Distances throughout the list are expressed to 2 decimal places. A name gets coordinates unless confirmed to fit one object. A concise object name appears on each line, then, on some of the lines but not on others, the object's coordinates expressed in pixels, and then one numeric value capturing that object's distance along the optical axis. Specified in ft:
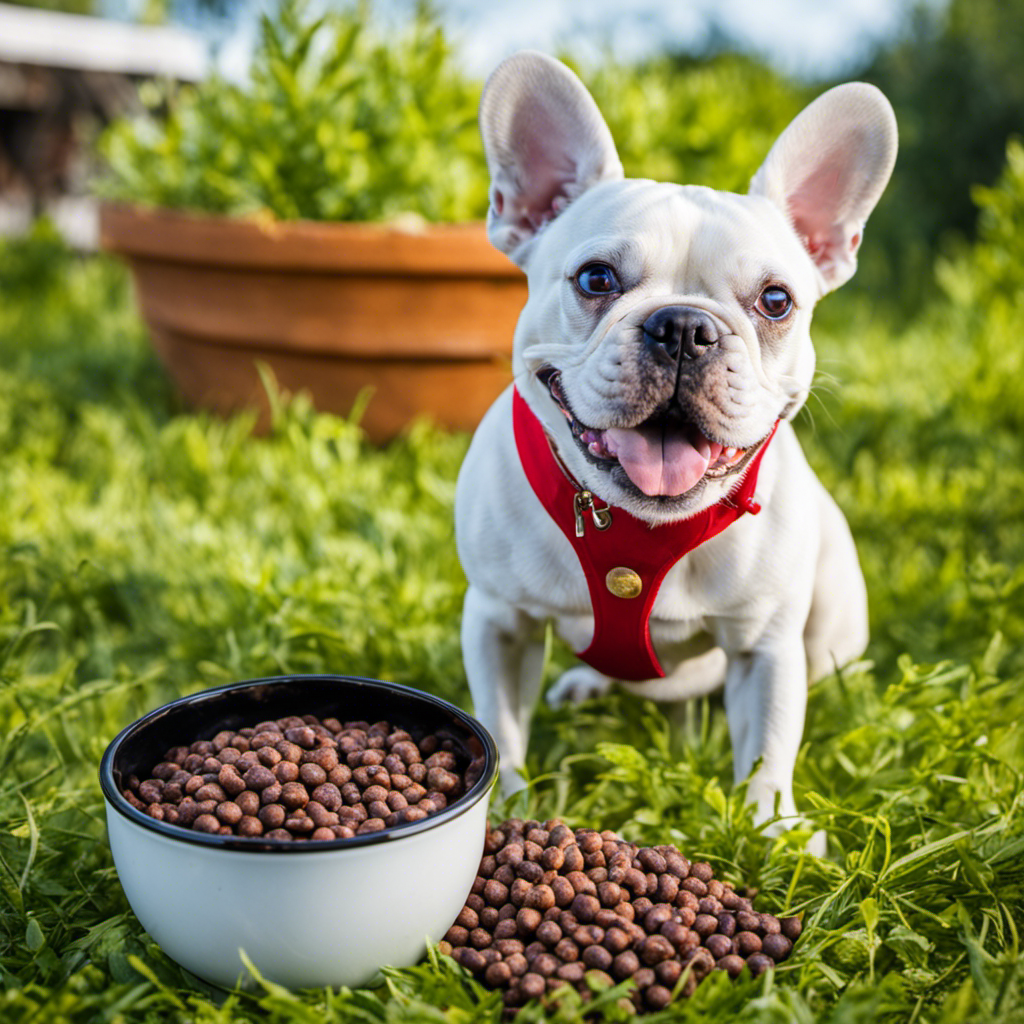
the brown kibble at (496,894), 2.61
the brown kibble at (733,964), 2.50
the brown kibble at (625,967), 2.46
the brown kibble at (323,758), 2.61
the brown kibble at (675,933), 2.51
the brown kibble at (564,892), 2.59
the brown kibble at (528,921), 2.55
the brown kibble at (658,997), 2.42
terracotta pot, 4.86
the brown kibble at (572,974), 2.44
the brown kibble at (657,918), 2.54
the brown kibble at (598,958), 2.47
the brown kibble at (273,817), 2.48
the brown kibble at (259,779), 2.54
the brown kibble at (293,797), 2.52
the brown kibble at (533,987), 2.42
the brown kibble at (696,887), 2.63
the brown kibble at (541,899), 2.58
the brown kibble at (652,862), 2.66
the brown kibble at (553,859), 2.64
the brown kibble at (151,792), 2.54
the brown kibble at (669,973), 2.46
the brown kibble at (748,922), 2.58
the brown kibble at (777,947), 2.54
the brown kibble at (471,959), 2.50
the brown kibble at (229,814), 2.46
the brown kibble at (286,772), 2.57
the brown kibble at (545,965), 2.45
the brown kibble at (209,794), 2.51
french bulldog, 2.63
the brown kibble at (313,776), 2.57
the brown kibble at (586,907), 2.55
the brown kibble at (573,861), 2.64
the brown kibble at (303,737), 2.67
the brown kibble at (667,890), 2.60
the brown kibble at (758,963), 2.50
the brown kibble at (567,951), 2.49
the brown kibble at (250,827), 2.45
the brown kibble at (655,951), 2.48
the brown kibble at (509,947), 2.51
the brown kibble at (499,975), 2.47
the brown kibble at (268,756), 2.60
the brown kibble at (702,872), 2.67
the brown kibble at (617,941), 2.49
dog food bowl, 2.34
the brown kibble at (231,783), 2.54
